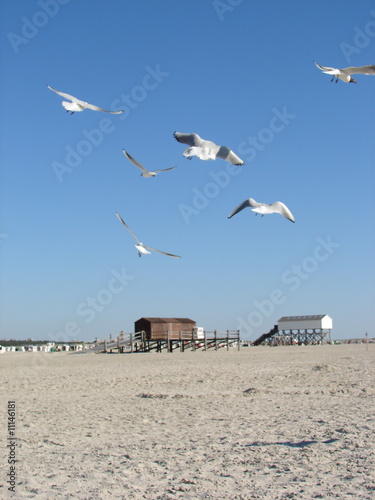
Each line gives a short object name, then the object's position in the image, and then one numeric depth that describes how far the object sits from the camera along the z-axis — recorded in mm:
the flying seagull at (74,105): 12772
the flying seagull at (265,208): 13389
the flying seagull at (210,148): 11773
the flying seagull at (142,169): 13941
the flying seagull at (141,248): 15820
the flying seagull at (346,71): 11242
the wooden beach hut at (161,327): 46219
